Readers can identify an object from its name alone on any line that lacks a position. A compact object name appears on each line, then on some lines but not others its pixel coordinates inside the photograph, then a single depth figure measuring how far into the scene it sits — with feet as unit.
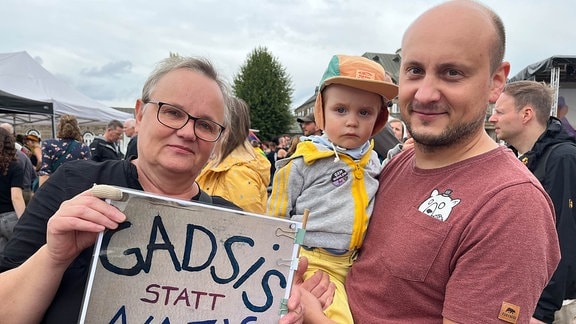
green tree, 136.87
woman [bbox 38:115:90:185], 19.54
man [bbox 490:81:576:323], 9.53
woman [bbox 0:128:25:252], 15.43
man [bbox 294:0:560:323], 3.84
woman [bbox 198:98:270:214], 10.01
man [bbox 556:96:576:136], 17.15
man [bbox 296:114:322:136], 27.73
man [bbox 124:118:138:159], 26.66
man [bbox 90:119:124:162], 25.94
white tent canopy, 33.35
